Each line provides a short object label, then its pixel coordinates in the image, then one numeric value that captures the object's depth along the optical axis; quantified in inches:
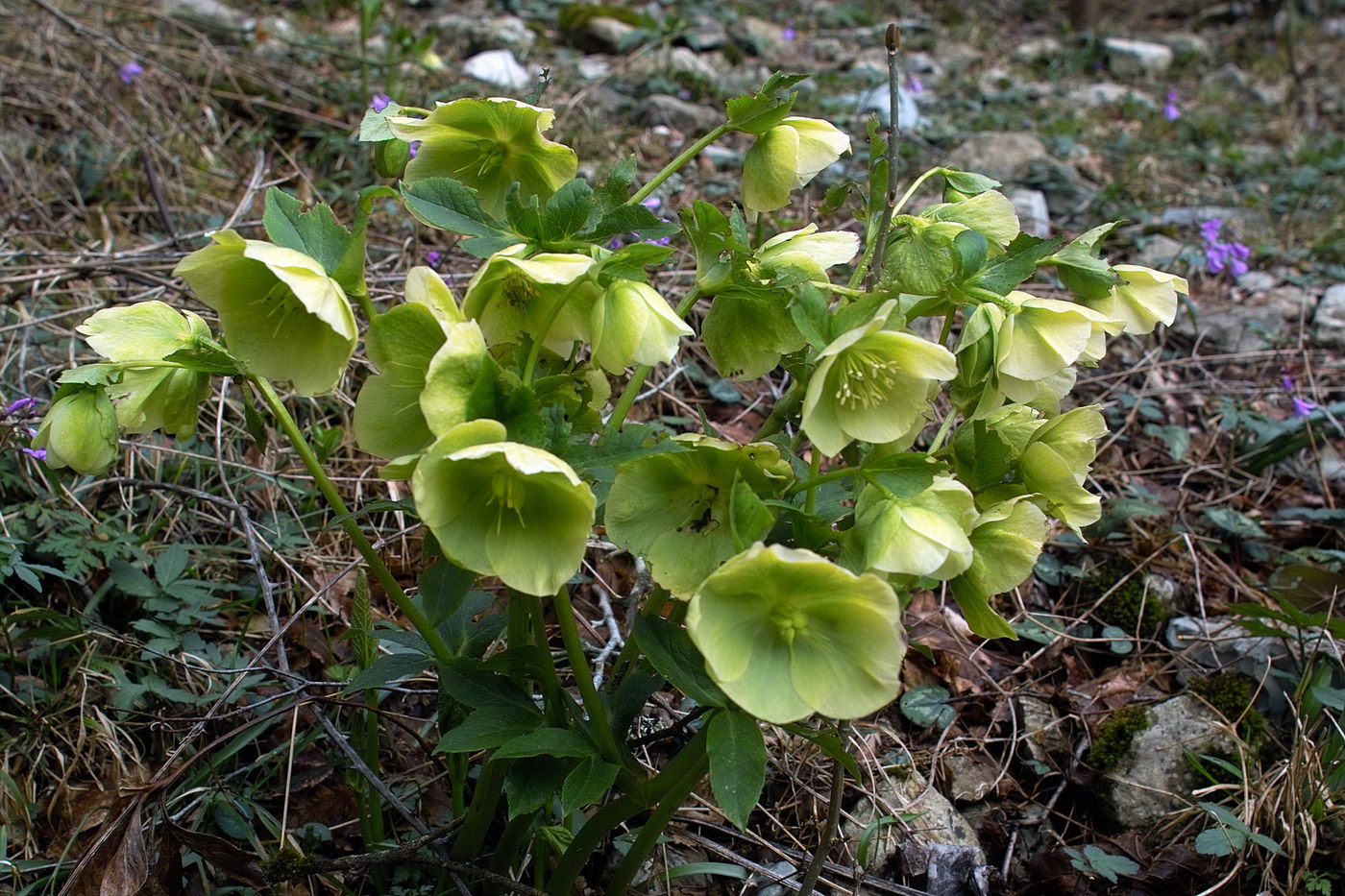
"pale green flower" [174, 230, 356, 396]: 21.7
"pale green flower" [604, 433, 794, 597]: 21.9
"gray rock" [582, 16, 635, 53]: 77.5
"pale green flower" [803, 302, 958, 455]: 21.4
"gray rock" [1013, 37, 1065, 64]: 97.4
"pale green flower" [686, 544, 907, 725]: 20.7
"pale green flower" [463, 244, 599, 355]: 21.2
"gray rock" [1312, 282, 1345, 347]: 50.0
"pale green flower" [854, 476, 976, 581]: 20.7
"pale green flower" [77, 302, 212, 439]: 22.5
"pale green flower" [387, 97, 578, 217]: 22.9
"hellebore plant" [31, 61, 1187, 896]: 21.0
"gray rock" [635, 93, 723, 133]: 63.8
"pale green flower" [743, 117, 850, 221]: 23.8
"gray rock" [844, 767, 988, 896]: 28.8
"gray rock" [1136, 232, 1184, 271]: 53.9
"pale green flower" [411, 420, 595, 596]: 21.1
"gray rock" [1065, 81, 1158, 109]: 84.3
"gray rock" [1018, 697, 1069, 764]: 31.8
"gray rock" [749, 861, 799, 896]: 27.9
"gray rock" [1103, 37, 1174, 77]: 96.6
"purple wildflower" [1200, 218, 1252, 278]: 48.8
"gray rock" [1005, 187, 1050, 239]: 54.9
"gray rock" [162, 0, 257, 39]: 61.0
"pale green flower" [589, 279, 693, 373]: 21.1
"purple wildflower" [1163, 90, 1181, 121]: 76.2
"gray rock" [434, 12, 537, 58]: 71.5
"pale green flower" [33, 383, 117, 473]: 22.5
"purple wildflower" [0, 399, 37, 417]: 29.4
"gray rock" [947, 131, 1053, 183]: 63.4
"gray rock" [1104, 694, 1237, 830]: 30.6
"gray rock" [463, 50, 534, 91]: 63.4
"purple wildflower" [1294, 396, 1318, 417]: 40.6
